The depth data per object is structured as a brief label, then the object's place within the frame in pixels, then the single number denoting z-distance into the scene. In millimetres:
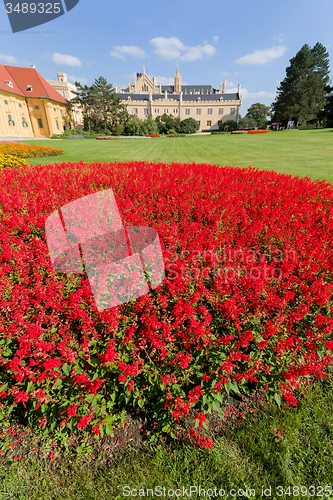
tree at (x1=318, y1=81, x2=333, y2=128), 47362
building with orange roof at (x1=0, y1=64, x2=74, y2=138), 40338
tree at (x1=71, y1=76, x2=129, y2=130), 50875
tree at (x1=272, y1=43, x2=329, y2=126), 55531
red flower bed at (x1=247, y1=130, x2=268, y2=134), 46144
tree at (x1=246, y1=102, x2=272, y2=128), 88438
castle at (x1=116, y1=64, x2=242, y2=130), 77938
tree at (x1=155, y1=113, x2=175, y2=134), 53706
